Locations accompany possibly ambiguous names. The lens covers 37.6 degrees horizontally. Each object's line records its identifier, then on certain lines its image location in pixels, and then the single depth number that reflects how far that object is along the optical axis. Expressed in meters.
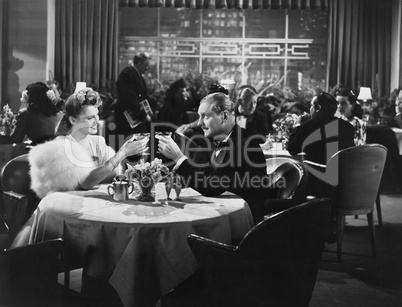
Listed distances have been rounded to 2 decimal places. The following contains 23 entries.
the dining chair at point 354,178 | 4.09
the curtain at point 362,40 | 10.52
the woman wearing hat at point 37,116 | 4.64
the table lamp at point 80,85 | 9.02
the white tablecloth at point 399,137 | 6.84
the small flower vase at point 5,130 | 5.86
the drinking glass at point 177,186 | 2.94
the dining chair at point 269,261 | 2.18
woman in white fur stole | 2.97
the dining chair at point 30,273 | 2.36
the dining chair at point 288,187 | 3.33
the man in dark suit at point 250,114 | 5.90
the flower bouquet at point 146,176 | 2.82
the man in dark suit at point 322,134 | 4.54
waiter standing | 6.88
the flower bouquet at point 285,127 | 5.46
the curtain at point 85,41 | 10.38
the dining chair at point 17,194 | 3.30
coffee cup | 2.86
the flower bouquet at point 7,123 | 5.88
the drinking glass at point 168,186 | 2.94
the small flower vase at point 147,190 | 2.84
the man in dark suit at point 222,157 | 2.98
